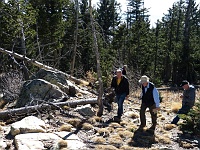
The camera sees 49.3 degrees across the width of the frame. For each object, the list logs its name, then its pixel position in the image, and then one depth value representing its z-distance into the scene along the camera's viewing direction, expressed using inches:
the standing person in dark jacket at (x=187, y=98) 304.6
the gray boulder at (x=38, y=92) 325.1
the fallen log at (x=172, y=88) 785.6
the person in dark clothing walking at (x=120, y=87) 303.9
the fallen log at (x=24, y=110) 286.1
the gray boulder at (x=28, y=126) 237.7
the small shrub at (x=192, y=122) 282.5
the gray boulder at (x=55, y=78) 367.1
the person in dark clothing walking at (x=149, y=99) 273.9
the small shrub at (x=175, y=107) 412.3
